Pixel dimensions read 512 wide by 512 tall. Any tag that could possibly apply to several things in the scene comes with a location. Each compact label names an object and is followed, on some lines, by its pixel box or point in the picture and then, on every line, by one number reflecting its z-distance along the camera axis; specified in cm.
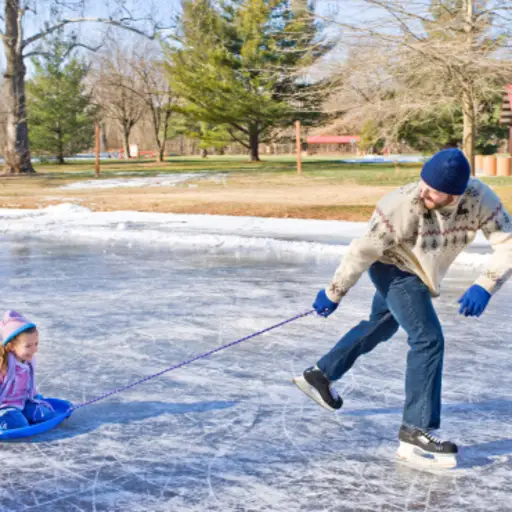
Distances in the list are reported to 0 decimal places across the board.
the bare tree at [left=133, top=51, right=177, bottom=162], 4866
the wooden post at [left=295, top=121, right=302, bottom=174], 2979
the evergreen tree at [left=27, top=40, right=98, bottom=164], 4828
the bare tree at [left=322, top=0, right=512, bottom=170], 1725
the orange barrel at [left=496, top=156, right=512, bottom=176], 3058
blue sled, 367
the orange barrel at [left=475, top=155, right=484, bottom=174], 3332
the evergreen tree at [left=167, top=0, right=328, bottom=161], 3928
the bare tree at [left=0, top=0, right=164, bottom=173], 2917
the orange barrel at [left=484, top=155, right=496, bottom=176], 3131
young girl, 371
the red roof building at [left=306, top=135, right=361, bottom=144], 9046
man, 329
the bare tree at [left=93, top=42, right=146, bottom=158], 5306
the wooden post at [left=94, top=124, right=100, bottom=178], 2618
